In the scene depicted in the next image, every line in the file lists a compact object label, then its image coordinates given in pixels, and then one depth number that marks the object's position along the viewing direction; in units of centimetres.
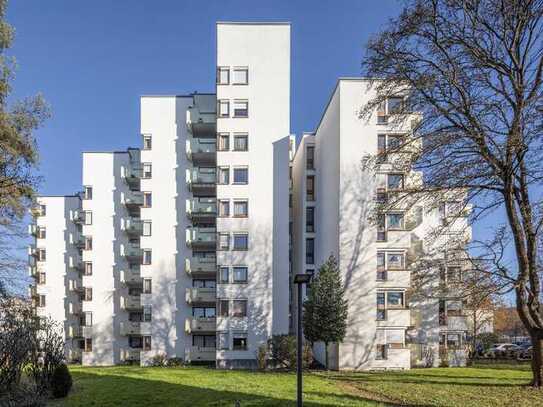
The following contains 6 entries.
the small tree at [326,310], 2575
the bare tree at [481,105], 1497
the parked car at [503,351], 3797
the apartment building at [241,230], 2844
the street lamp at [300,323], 964
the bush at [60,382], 1559
